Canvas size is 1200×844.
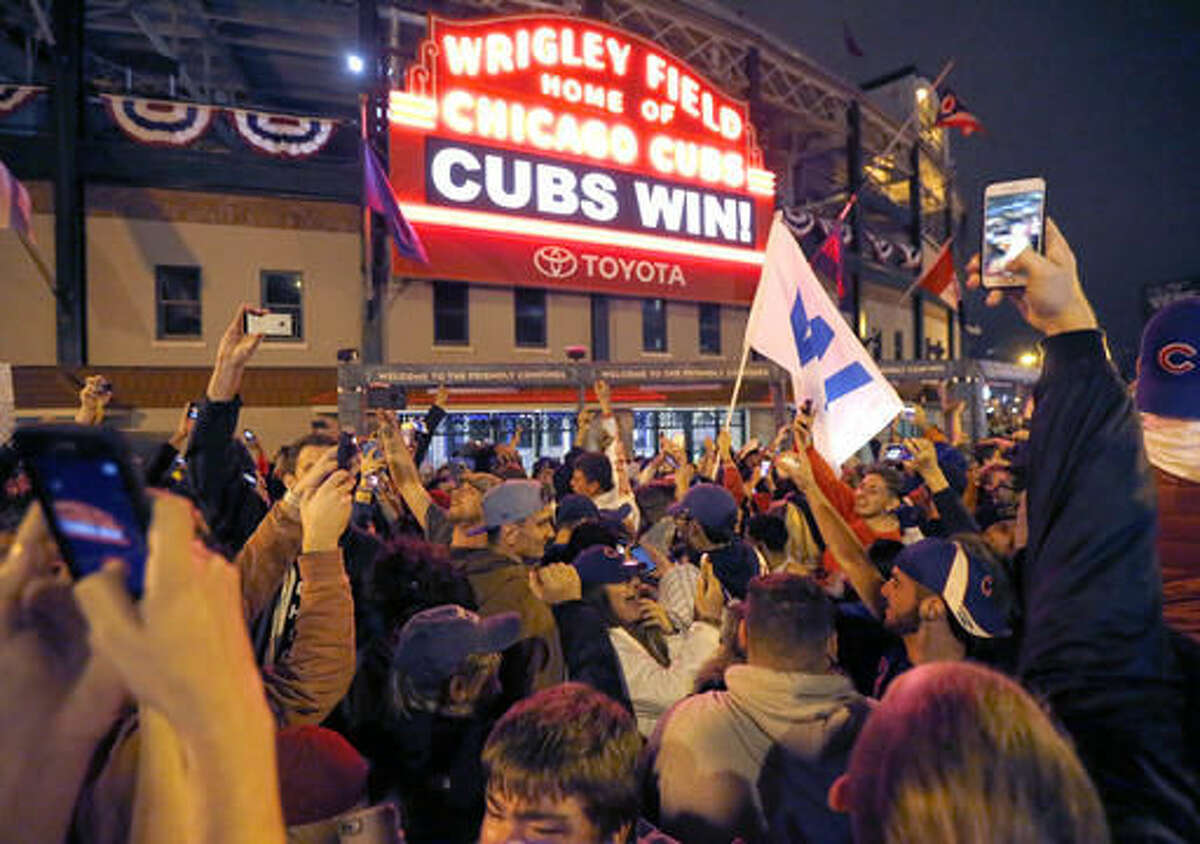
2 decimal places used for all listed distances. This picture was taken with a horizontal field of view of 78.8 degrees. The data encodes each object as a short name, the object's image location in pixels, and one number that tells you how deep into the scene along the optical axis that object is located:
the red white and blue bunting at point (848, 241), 21.41
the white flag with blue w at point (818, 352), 5.25
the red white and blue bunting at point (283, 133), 15.30
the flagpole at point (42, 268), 14.09
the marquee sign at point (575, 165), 16.25
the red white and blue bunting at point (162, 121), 14.47
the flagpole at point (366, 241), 15.31
